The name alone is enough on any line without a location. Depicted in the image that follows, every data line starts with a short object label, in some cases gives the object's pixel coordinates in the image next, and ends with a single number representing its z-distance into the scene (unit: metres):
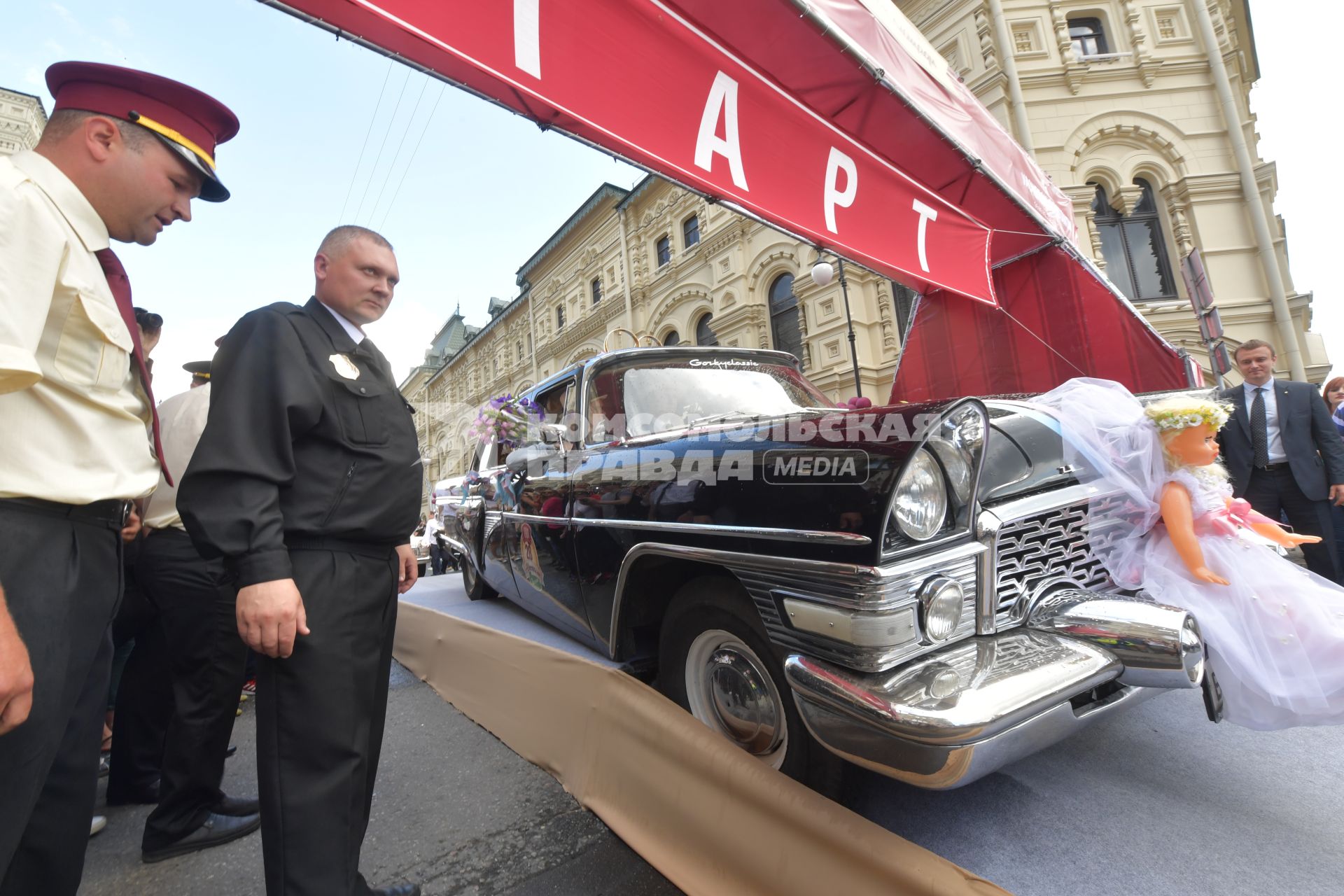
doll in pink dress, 1.55
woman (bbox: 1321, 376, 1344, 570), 4.94
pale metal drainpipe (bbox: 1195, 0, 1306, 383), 9.48
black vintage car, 1.30
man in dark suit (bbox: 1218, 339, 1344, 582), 3.66
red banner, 1.89
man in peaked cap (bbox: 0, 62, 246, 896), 0.97
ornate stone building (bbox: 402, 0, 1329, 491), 10.12
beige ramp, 1.24
